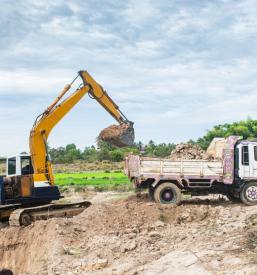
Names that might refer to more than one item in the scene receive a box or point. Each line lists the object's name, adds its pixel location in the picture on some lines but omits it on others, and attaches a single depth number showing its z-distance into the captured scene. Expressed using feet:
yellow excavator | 65.21
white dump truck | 68.08
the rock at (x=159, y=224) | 56.44
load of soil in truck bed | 88.54
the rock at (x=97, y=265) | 43.27
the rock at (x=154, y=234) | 51.80
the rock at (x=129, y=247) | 46.93
